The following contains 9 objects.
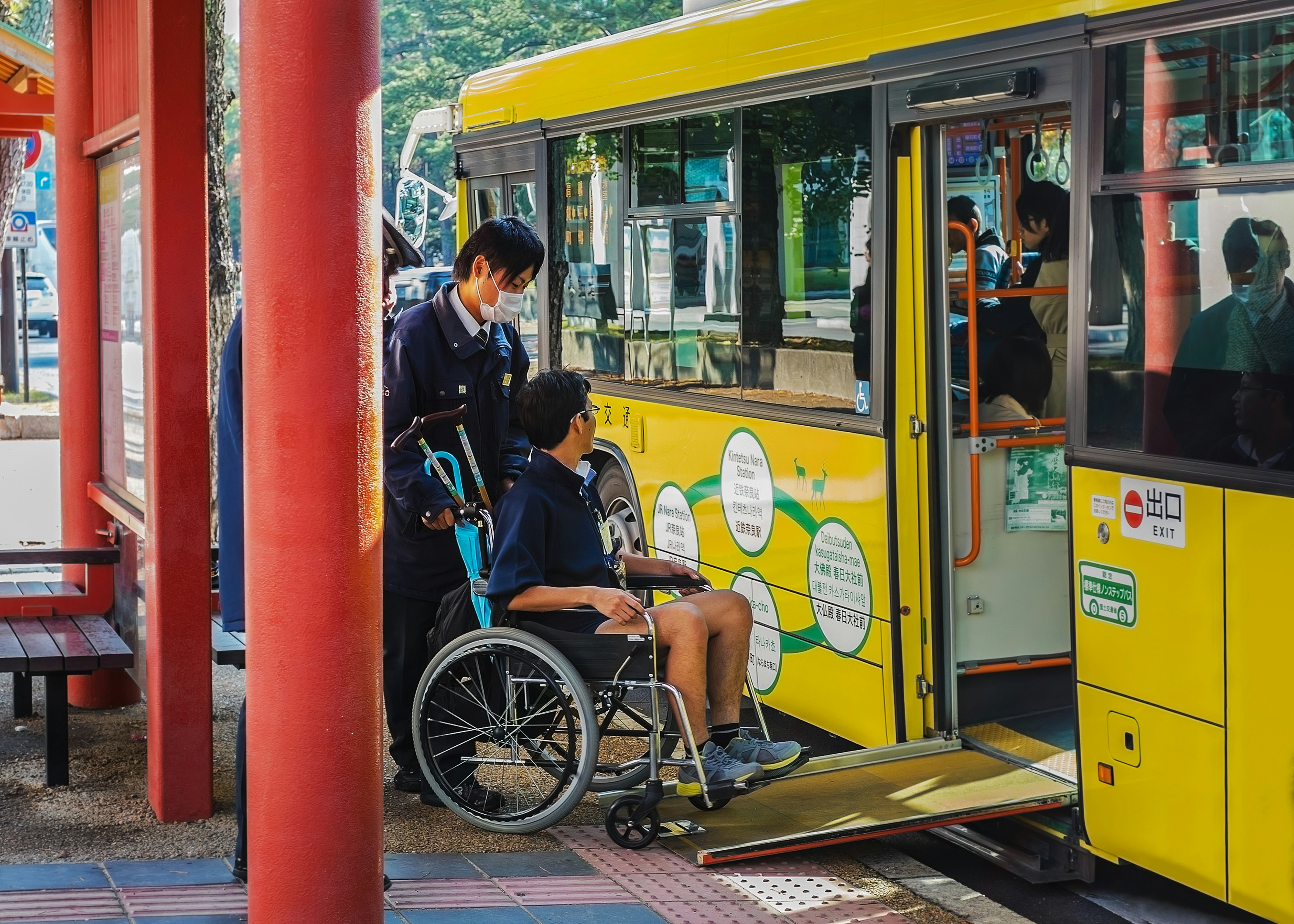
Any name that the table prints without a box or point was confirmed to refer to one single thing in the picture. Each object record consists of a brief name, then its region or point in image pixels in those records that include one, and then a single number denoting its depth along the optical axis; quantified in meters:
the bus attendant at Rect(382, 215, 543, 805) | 5.23
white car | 36.81
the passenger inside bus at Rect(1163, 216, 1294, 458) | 3.94
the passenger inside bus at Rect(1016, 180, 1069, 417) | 5.74
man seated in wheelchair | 4.89
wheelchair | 4.79
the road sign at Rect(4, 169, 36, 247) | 19.25
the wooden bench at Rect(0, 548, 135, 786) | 5.50
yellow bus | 4.08
